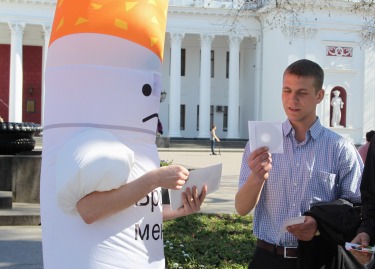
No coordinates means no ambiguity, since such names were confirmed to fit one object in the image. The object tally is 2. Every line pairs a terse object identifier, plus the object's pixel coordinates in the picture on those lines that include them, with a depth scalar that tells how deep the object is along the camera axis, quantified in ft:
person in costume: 7.84
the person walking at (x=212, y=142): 101.09
